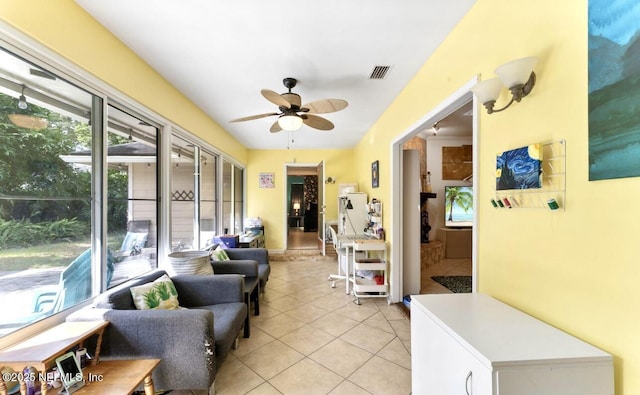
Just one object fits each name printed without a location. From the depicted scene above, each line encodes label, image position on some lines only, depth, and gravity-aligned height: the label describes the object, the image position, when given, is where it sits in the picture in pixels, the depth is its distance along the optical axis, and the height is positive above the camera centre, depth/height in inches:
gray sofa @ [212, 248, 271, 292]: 120.3 -32.3
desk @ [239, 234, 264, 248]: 188.7 -33.5
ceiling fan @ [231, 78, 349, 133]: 96.6 +36.0
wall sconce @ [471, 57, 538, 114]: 48.6 +23.6
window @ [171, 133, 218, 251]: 126.2 +1.5
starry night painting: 48.7 +6.0
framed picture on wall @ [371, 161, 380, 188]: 169.4 +16.0
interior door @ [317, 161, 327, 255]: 230.7 -7.9
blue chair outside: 61.4 -23.6
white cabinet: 35.9 -23.6
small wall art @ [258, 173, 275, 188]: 255.4 +19.0
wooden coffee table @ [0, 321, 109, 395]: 46.1 -29.0
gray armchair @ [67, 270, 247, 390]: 62.4 -34.8
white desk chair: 151.5 -43.7
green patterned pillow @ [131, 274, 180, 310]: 74.5 -29.6
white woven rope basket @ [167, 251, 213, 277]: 100.0 -26.0
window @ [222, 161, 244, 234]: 204.0 +0.2
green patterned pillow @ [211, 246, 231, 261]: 125.5 -28.2
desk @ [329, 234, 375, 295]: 148.7 -28.6
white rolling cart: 137.7 -42.9
